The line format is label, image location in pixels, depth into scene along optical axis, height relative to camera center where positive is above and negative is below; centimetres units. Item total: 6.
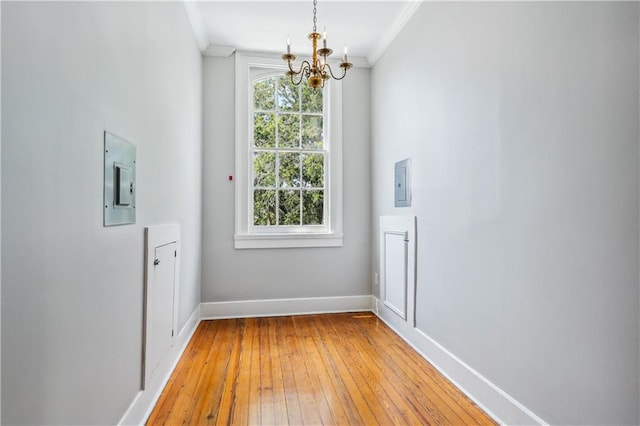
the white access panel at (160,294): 175 -45
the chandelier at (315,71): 207 +93
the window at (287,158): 347 +61
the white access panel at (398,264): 268 -40
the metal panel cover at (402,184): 274 +27
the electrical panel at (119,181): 133 +15
